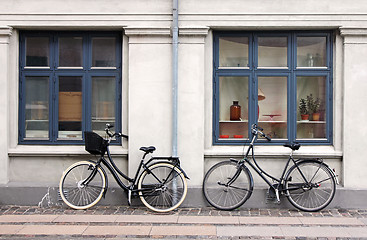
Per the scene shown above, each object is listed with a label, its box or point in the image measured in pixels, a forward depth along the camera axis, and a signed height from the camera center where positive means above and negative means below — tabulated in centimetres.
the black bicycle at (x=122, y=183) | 750 -108
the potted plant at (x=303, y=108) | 819 +23
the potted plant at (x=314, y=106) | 816 +26
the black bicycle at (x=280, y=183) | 754 -110
